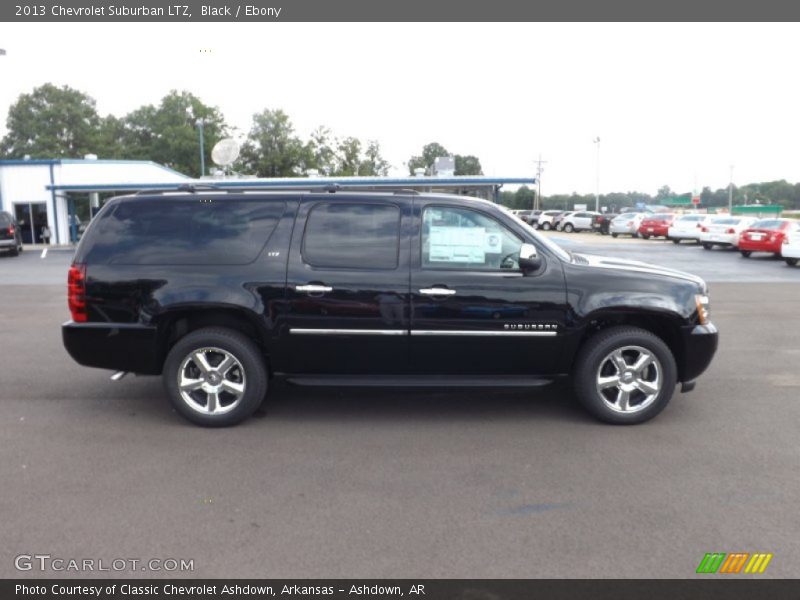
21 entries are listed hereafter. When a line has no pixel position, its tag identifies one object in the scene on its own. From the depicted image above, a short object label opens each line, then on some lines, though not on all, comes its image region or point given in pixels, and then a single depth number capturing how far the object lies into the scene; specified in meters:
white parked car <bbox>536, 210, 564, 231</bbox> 54.81
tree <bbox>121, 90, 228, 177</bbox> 76.12
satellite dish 19.72
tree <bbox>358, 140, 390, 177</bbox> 69.83
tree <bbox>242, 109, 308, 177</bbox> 66.38
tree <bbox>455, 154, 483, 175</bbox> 90.91
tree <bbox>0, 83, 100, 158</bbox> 75.19
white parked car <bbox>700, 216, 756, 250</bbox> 28.08
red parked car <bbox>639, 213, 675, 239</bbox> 37.59
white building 37.09
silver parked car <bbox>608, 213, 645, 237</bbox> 41.12
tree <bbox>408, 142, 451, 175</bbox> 82.88
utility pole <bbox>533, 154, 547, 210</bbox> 80.38
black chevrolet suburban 5.57
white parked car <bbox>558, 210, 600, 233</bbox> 51.28
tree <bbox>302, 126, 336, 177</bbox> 67.36
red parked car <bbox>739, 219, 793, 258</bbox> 23.50
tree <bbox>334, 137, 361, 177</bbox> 69.46
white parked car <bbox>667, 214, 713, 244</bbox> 32.56
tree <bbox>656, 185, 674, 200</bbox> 143.00
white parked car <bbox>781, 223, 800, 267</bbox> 20.97
